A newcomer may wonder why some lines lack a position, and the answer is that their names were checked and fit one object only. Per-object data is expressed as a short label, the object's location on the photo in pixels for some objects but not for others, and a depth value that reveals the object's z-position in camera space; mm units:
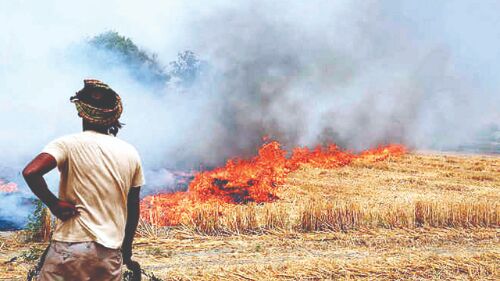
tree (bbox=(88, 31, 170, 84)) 14664
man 2703
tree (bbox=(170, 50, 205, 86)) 13758
